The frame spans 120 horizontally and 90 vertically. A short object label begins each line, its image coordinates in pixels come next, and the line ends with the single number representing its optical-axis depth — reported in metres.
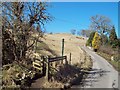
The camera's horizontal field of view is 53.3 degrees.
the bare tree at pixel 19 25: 7.88
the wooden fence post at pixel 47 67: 7.57
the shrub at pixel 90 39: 30.34
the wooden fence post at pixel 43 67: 8.22
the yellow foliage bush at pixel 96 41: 27.15
